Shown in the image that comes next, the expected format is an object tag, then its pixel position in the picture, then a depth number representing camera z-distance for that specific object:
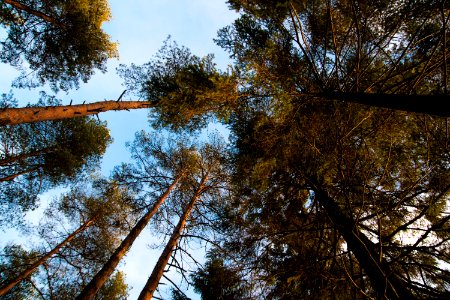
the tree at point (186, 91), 5.95
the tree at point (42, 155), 11.02
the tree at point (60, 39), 9.05
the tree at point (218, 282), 5.95
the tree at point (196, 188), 8.97
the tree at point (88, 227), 11.09
